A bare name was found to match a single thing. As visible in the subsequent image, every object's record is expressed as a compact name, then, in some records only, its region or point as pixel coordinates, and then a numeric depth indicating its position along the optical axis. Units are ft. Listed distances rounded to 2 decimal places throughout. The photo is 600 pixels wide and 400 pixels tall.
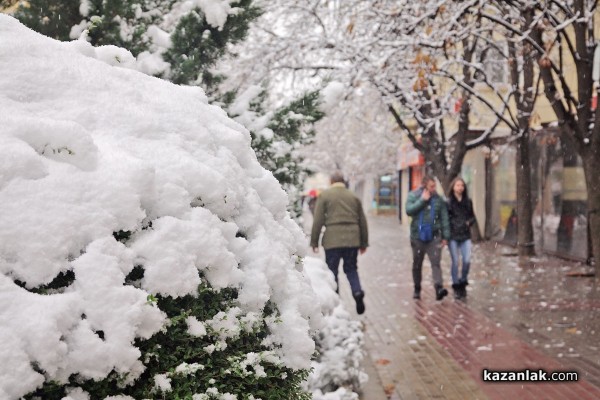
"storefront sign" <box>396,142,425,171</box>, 103.86
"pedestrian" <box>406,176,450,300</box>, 32.81
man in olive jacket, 28.99
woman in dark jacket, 34.30
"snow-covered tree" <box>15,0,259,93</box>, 20.12
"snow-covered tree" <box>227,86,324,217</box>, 21.11
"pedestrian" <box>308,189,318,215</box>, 121.23
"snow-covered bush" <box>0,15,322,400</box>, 6.44
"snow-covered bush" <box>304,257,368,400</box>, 15.98
